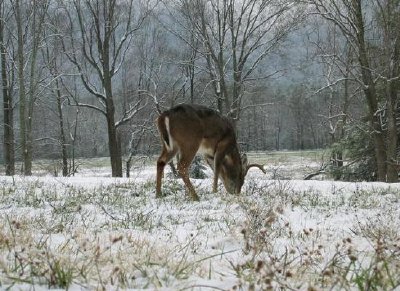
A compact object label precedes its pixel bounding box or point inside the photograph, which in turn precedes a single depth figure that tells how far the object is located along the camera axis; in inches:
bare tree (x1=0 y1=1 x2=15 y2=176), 993.5
